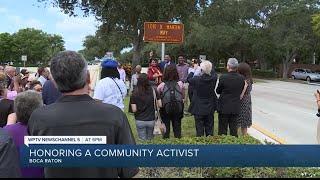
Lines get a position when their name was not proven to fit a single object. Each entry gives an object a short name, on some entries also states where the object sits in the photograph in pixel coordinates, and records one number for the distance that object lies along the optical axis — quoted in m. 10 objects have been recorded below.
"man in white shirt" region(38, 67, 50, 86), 7.60
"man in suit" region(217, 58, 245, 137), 6.41
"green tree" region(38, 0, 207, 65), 18.35
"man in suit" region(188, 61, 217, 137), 6.43
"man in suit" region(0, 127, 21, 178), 2.14
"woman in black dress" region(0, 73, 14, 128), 3.94
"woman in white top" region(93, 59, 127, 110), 5.34
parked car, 38.36
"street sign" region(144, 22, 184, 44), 11.35
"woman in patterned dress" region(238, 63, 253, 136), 6.68
